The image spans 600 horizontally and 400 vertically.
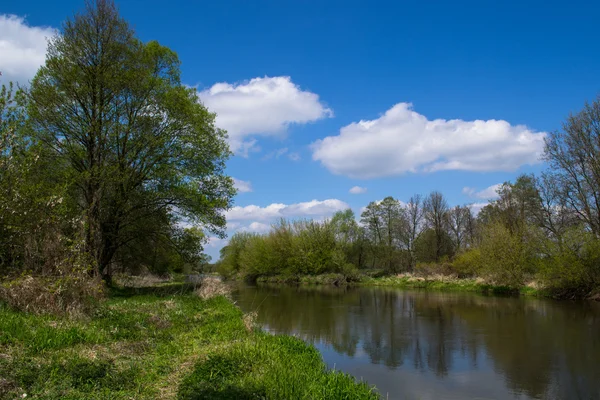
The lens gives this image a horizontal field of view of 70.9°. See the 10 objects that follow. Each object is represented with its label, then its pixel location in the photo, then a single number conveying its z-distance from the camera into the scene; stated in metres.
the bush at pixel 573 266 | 25.39
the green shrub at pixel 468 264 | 37.32
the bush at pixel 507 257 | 31.20
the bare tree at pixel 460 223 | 56.34
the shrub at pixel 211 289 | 20.77
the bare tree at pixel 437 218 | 52.91
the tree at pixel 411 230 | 54.81
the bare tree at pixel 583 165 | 26.92
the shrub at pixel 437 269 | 44.30
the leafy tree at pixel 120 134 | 18.98
